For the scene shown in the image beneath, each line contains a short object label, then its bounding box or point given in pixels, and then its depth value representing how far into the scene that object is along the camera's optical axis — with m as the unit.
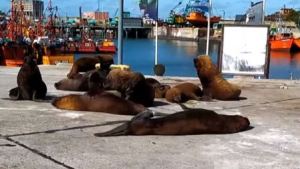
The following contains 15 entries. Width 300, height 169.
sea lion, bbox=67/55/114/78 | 12.27
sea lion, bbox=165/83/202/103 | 10.38
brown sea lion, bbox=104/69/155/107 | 9.32
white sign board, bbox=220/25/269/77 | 16.55
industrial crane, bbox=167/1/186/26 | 145.50
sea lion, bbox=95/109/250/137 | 6.99
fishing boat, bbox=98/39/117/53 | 72.94
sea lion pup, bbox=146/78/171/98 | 10.84
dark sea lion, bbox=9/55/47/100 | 9.72
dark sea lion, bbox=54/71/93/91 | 11.31
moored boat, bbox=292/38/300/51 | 84.84
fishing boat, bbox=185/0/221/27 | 124.50
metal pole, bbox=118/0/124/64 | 15.79
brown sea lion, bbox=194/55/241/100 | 11.18
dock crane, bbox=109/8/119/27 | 150.91
